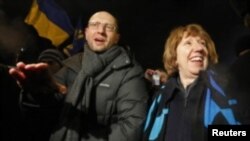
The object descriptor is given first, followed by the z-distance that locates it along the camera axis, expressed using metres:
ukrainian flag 2.52
